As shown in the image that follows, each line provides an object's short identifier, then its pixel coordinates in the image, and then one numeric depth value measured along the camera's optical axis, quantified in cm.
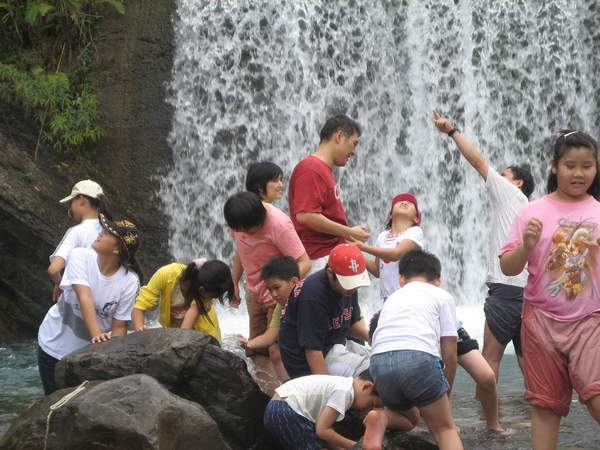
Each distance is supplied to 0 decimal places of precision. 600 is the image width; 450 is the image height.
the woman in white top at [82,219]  623
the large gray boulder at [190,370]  537
